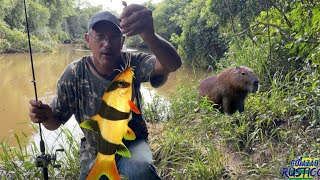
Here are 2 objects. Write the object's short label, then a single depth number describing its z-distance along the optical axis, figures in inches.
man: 73.0
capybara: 132.0
